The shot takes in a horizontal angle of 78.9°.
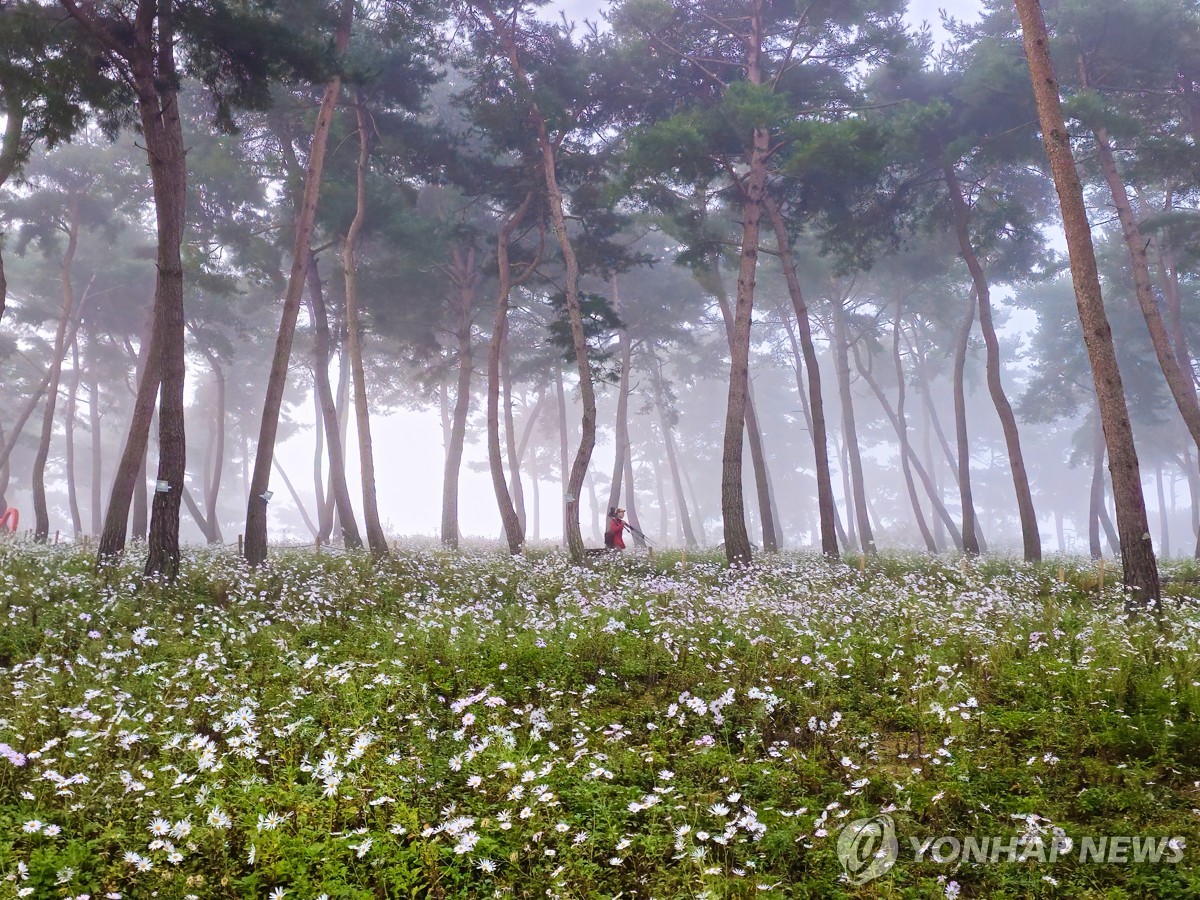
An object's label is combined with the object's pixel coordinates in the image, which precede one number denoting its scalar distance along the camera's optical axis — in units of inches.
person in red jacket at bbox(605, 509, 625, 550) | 638.6
